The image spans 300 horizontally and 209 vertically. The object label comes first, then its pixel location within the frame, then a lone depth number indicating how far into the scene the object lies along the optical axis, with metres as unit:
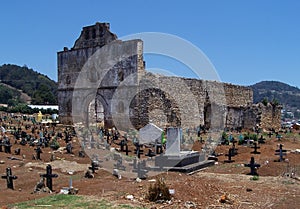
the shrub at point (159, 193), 8.64
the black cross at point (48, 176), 10.65
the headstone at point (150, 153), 17.38
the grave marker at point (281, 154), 15.22
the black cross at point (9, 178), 10.78
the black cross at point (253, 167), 12.71
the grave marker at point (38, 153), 16.57
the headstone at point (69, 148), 18.54
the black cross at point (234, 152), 17.62
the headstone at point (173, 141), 14.17
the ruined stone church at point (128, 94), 29.81
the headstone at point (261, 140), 22.47
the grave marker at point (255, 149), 18.39
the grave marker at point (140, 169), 12.27
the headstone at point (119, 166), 13.83
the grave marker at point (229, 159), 16.03
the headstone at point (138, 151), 17.57
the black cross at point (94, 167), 13.03
